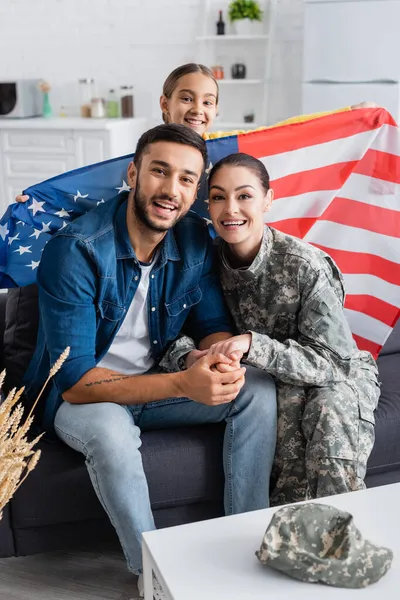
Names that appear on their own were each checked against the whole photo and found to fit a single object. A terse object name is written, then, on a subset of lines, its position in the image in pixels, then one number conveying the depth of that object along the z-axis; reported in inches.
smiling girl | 103.3
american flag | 95.1
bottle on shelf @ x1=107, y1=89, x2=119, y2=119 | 209.5
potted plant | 192.9
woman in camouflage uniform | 75.9
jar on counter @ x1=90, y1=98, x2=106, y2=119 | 205.9
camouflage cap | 52.4
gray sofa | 76.2
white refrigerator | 169.8
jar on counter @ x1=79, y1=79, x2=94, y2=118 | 210.4
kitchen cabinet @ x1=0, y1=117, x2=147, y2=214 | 196.4
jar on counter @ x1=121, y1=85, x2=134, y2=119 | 208.1
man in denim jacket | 72.1
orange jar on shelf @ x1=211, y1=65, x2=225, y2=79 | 200.5
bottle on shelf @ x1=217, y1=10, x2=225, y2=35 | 196.9
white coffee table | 52.3
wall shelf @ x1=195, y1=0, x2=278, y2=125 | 197.3
